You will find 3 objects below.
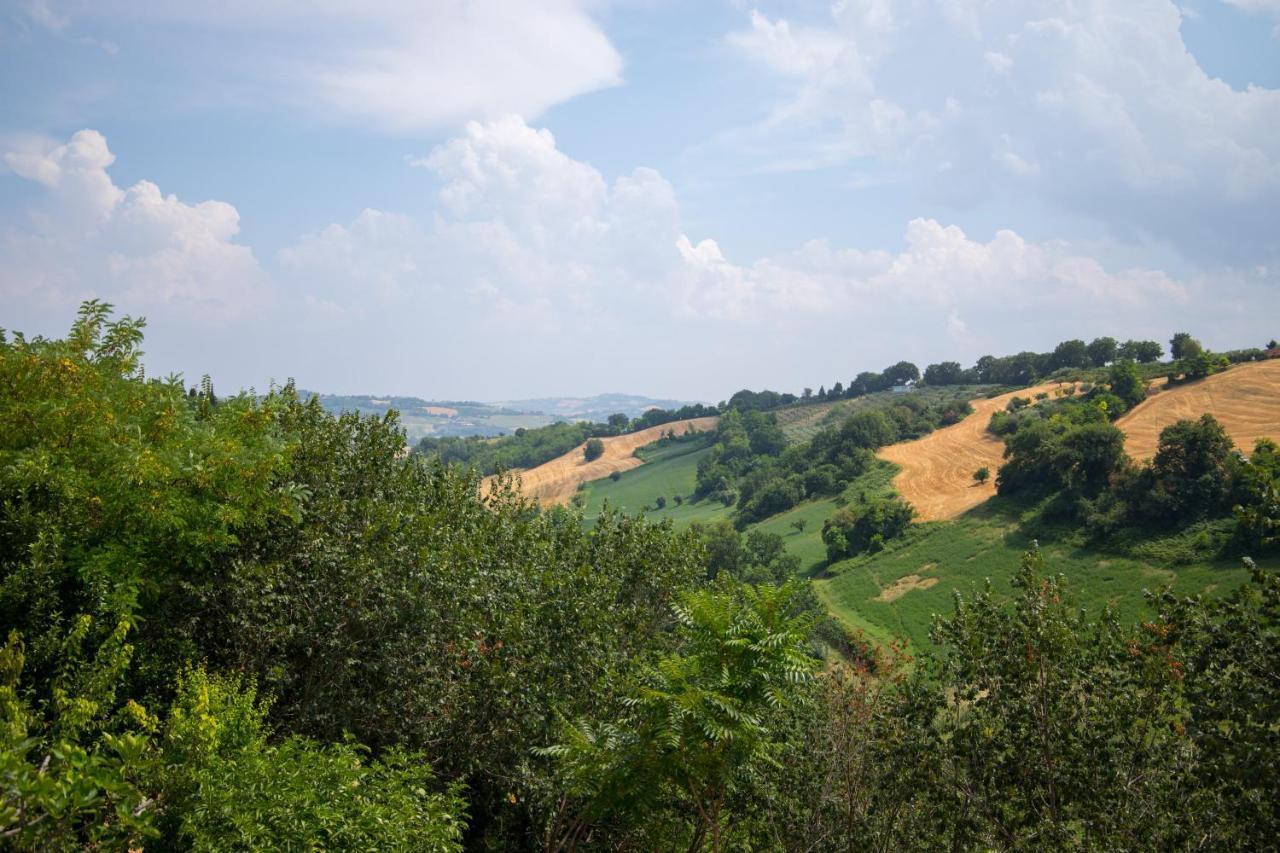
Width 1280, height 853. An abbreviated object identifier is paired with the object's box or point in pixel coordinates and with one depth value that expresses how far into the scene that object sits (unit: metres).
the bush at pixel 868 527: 102.62
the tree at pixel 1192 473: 74.19
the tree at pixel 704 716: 13.40
